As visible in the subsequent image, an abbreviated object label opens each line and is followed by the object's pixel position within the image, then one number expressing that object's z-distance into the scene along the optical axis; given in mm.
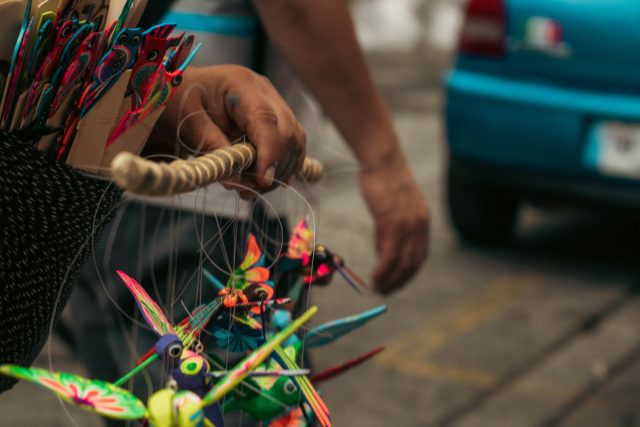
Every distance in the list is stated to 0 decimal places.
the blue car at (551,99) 4469
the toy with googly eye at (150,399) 919
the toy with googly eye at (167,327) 987
